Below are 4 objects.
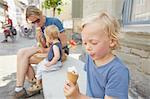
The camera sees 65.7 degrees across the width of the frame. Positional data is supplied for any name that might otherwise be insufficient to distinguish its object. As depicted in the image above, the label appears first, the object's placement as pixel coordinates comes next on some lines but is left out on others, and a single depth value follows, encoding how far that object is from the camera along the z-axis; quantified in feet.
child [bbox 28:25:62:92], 4.61
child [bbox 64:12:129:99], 1.93
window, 4.60
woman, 4.81
